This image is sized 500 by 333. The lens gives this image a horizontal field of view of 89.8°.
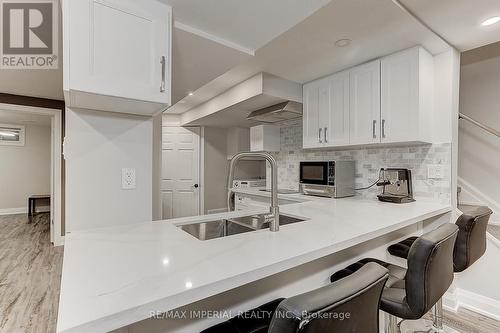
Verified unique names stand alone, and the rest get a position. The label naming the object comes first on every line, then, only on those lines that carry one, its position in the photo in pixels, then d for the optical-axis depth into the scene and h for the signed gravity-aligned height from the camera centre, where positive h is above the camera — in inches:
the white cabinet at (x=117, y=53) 44.1 +21.0
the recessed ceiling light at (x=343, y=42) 80.6 +39.8
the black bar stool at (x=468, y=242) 61.1 -19.4
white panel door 209.6 -6.5
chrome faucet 47.7 -5.2
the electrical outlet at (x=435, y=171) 87.2 -2.4
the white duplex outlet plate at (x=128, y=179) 65.1 -4.1
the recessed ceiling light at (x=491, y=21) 69.1 +40.5
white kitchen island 24.4 -13.3
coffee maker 89.5 -8.0
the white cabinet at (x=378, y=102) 83.1 +23.2
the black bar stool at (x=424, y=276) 41.2 -19.2
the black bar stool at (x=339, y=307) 22.2 -13.6
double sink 59.2 -15.9
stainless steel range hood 121.5 +26.0
